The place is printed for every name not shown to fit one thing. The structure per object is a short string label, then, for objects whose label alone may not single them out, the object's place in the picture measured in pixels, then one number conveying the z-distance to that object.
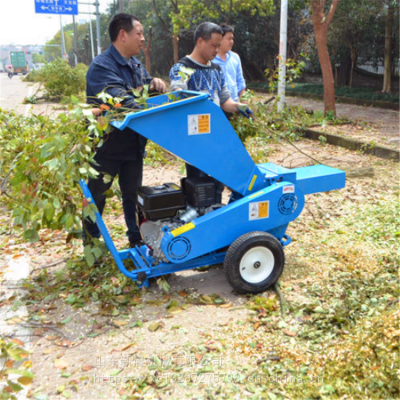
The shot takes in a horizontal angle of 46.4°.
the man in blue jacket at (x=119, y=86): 3.59
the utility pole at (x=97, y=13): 23.56
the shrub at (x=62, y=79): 19.59
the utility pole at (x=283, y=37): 11.84
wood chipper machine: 3.27
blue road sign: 25.39
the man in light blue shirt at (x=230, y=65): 5.47
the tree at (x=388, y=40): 14.65
